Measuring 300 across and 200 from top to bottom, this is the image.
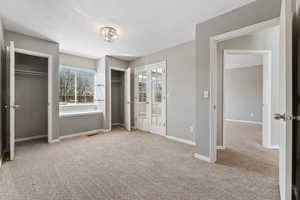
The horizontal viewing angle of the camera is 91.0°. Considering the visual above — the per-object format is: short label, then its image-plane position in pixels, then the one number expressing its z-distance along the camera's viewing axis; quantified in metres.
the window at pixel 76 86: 4.73
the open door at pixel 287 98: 1.31
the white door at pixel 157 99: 4.46
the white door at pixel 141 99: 5.08
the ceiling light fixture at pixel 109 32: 2.94
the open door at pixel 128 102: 5.06
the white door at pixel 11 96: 2.52
